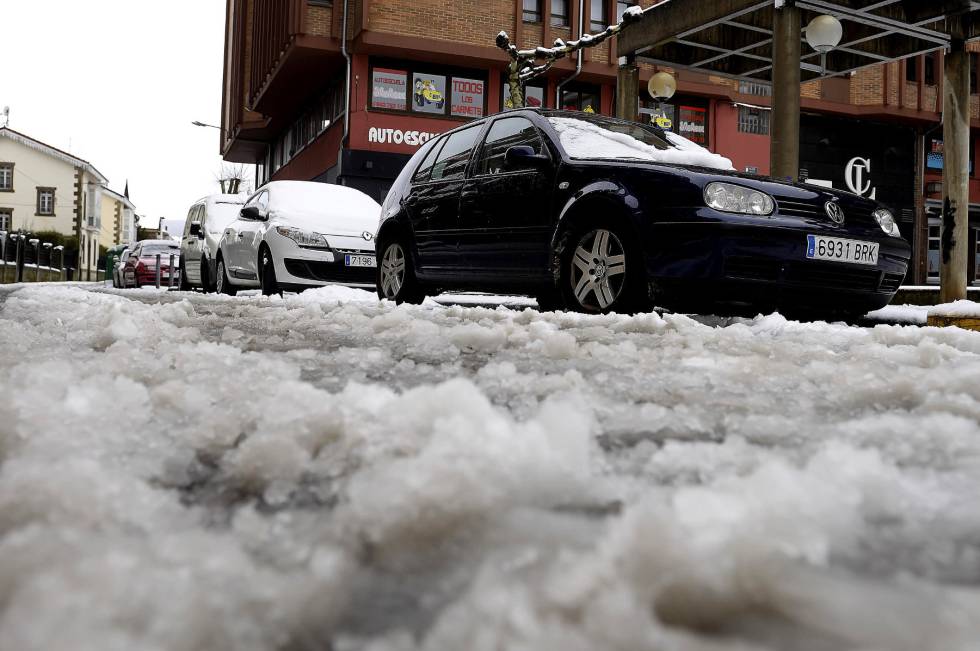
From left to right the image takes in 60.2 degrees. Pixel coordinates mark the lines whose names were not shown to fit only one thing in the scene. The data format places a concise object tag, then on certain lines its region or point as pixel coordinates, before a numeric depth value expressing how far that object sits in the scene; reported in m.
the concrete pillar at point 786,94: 8.76
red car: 20.61
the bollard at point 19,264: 29.41
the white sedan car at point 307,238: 8.77
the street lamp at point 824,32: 8.98
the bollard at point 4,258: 28.11
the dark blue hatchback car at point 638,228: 4.55
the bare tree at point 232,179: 53.34
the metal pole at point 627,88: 11.26
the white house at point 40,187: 55.41
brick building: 20.64
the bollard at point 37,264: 32.60
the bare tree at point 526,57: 13.18
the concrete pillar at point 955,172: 8.73
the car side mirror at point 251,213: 9.29
